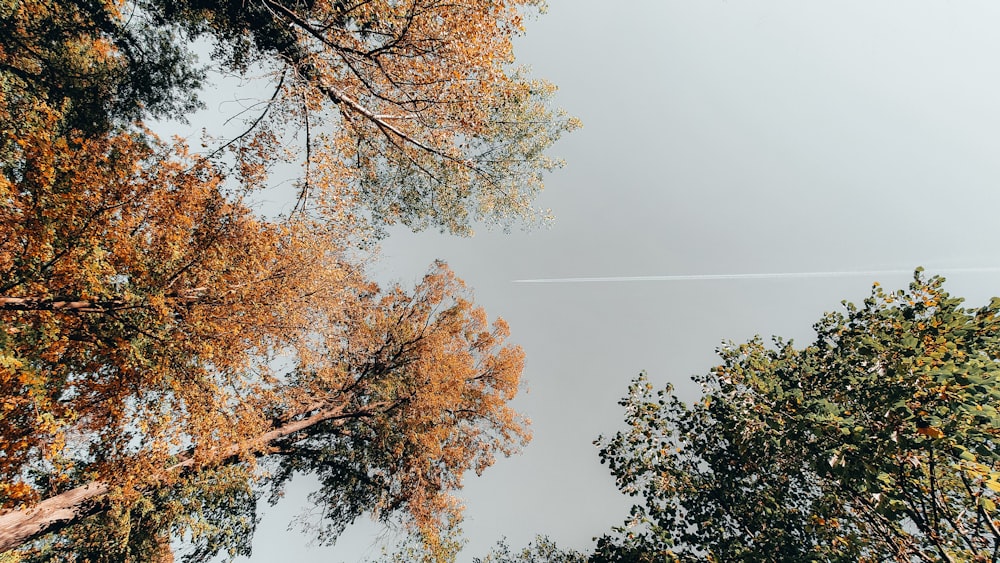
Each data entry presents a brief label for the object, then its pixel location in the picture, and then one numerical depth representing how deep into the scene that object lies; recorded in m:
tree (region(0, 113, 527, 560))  4.35
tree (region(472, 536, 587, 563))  10.67
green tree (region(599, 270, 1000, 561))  3.94
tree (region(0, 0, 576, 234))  7.24
